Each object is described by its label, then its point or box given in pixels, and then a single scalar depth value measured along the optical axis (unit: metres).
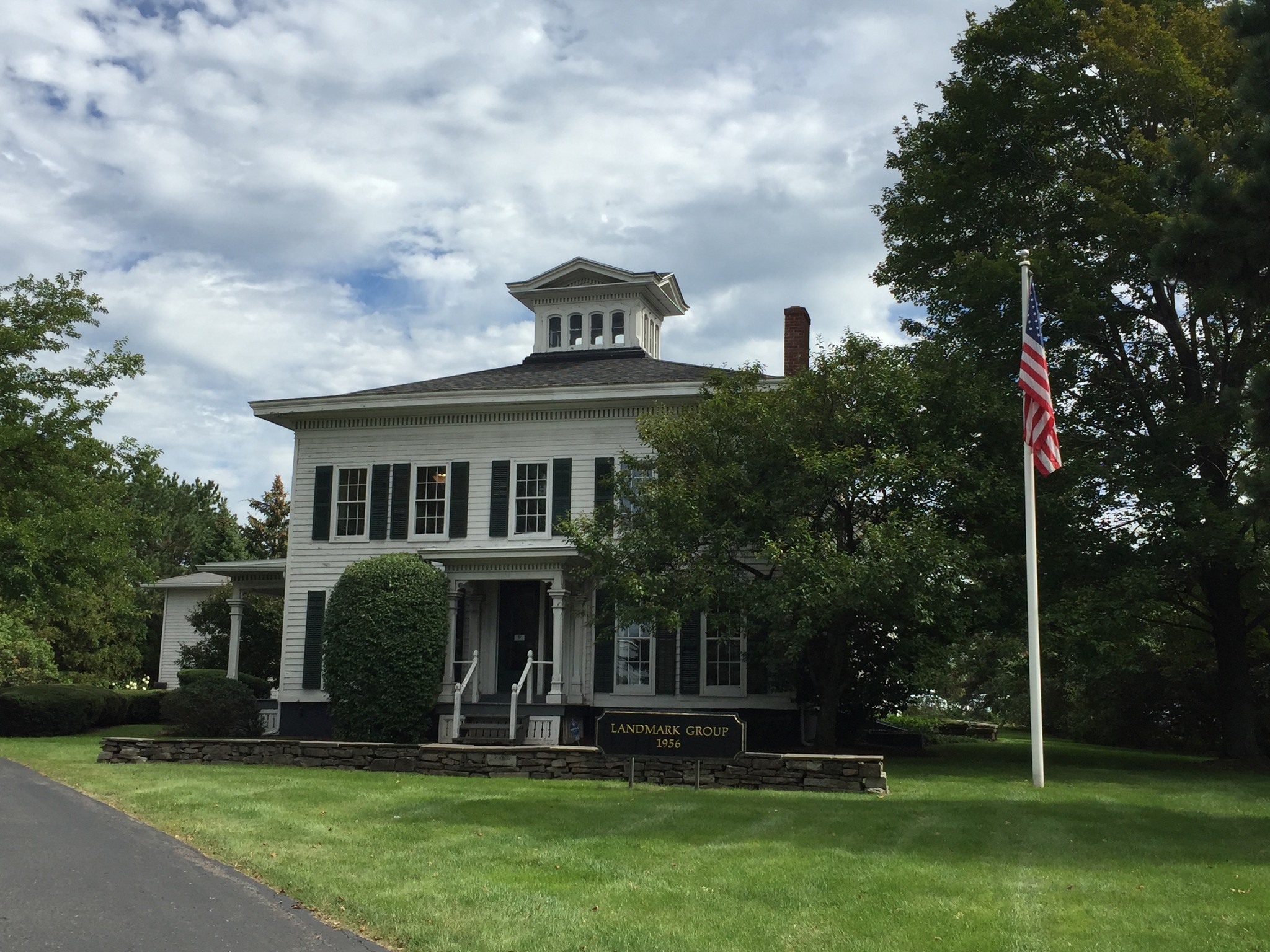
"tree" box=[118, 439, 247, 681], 45.06
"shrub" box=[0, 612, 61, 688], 25.59
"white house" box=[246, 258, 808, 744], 22.20
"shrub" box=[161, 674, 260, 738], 21.70
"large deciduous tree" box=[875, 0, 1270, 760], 20.08
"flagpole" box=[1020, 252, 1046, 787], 14.05
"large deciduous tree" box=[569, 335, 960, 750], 17.61
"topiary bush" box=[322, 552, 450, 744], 20.55
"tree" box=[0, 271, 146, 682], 23.17
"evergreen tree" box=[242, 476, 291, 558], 51.19
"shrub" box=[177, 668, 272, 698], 26.75
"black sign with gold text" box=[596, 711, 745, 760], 14.34
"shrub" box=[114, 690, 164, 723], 27.27
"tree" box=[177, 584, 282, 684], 32.41
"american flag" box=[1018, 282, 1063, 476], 14.20
